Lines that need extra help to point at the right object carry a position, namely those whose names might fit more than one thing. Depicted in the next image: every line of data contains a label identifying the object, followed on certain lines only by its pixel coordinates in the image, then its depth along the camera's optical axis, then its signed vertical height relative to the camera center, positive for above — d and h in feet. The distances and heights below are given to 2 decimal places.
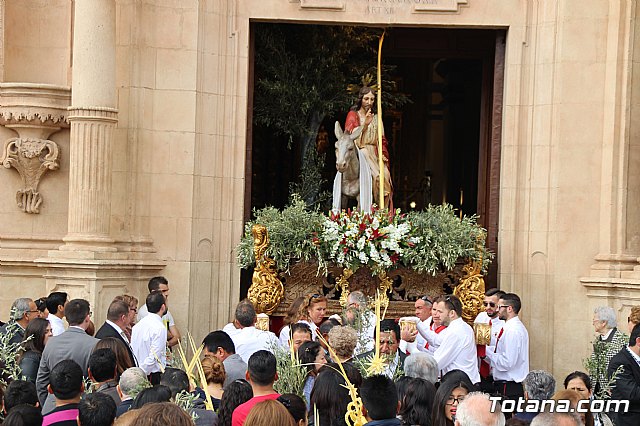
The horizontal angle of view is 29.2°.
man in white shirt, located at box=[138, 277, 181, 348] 42.91 -4.37
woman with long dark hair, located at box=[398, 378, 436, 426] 24.91 -4.27
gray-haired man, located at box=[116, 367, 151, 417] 25.38 -4.12
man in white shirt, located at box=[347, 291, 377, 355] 34.94 -3.89
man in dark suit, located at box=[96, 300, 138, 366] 34.35 -3.86
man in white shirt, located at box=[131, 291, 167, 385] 36.91 -4.54
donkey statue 53.72 +0.84
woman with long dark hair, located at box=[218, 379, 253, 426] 24.31 -4.19
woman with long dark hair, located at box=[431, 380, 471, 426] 24.29 -4.10
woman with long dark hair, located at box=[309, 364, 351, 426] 25.27 -4.31
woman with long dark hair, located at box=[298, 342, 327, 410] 29.76 -4.11
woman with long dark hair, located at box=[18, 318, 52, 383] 32.12 -4.46
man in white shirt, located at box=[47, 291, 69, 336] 38.34 -4.00
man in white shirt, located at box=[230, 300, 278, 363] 36.35 -4.35
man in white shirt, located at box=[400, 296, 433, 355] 36.06 -4.18
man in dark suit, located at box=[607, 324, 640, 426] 31.19 -4.50
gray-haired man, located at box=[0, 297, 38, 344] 36.23 -3.97
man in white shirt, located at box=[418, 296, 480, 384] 36.29 -4.36
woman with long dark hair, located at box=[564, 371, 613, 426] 28.25 -4.34
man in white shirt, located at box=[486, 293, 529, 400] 39.55 -5.04
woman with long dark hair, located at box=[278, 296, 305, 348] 39.06 -4.15
